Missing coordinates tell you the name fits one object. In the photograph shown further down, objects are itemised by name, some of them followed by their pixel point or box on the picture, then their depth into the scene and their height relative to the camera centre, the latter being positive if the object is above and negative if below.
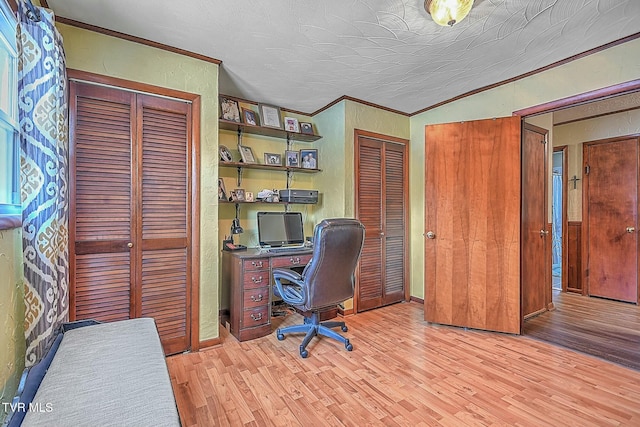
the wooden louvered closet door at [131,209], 2.01 +0.03
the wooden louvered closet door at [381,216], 3.41 -0.04
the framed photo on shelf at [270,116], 3.28 +1.12
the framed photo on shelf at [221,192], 2.86 +0.21
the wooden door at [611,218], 3.67 -0.07
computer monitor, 3.19 -0.18
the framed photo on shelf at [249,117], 3.20 +1.07
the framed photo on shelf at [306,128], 3.58 +1.06
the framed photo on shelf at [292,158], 3.46 +0.66
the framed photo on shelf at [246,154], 3.14 +0.65
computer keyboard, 2.94 -0.37
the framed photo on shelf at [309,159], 3.54 +0.67
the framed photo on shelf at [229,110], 2.96 +1.07
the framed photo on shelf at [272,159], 3.40 +0.64
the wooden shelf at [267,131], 2.97 +0.92
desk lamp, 2.94 -0.20
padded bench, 0.80 -0.56
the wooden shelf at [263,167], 2.96 +0.51
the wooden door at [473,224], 2.73 -0.11
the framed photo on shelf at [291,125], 3.42 +1.05
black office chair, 2.28 -0.53
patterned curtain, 1.27 +0.19
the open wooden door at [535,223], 3.02 -0.11
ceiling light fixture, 1.64 +1.17
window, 1.19 +0.38
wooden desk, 2.63 -0.72
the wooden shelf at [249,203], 2.98 +0.12
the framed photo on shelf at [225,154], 3.00 +0.62
